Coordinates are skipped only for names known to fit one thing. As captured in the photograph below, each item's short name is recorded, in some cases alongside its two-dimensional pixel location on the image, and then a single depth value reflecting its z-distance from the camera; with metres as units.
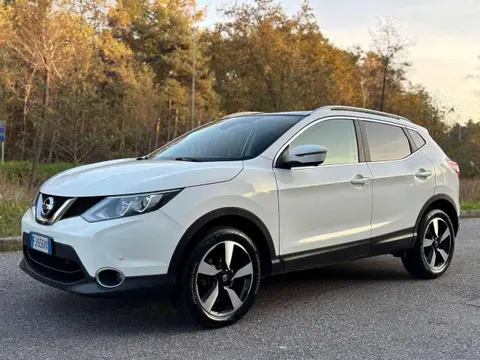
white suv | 3.48
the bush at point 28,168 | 23.27
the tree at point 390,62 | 27.88
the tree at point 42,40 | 22.50
